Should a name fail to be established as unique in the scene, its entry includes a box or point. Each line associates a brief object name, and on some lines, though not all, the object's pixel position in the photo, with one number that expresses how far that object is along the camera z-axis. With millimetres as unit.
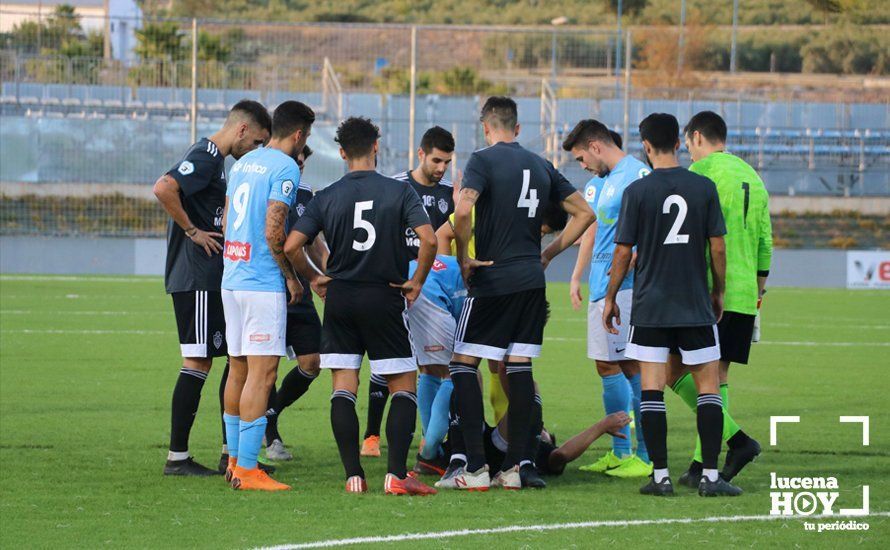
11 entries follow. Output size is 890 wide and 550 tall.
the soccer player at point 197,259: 14609
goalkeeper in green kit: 14234
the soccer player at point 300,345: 15453
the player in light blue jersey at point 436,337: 15305
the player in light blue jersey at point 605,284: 15141
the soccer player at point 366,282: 13373
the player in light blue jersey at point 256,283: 13617
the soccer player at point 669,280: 13359
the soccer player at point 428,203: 15633
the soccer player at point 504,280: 13906
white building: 55719
